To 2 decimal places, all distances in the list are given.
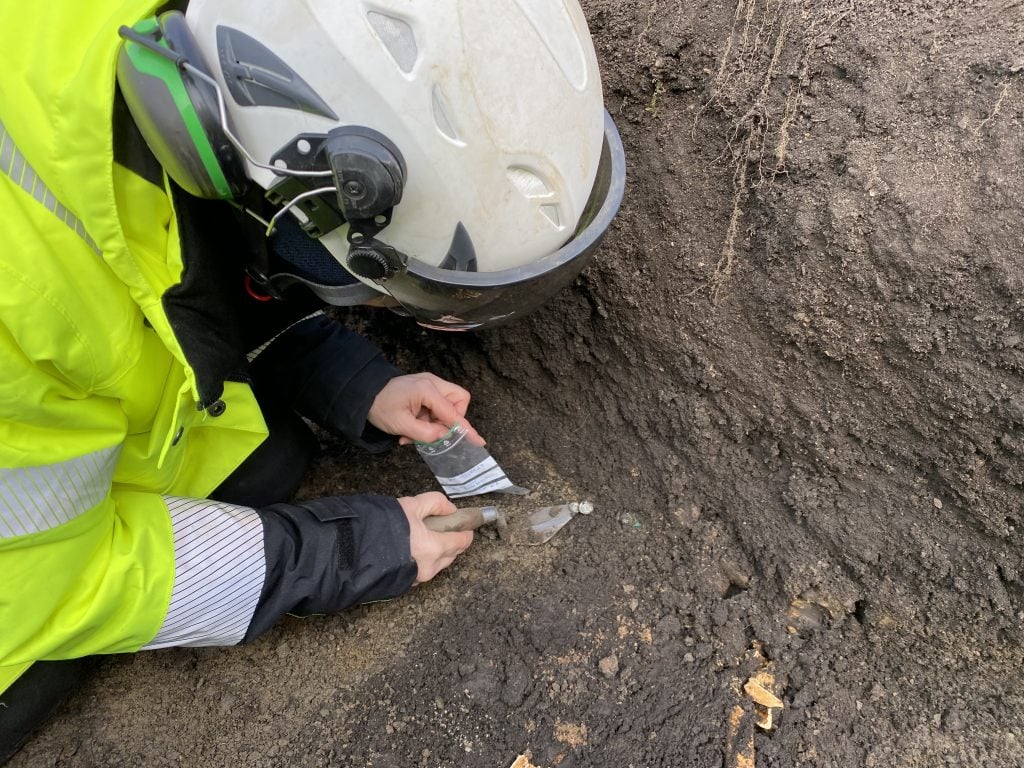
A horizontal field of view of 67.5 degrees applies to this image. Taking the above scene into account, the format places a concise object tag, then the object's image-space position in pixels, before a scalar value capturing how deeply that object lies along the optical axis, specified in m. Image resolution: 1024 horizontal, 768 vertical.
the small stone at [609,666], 0.71
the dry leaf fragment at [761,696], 0.67
